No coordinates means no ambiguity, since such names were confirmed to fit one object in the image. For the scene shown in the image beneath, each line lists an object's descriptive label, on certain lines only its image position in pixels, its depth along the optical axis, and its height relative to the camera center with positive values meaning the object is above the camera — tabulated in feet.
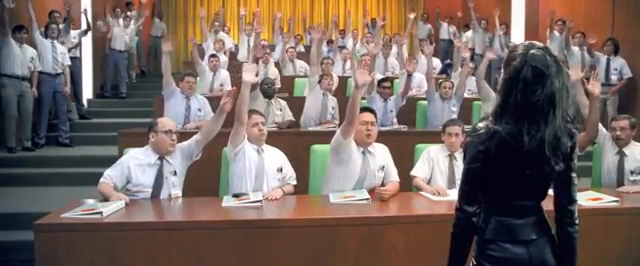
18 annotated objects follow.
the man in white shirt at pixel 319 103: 22.06 -0.22
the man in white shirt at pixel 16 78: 22.62 +0.51
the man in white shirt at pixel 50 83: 24.03 +0.39
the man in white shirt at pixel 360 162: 12.61 -1.25
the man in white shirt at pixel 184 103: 20.92 -0.25
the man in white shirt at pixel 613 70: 29.01 +1.27
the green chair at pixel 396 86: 28.16 +0.48
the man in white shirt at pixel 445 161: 13.51 -1.31
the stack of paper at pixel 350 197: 10.66 -1.63
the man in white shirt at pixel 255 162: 13.19 -1.33
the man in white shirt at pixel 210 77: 27.20 +0.75
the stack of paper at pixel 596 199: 10.27 -1.59
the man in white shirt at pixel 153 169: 12.25 -1.38
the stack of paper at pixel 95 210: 9.29 -1.65
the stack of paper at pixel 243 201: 10.39 -1.67
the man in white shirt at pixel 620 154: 13.80 -1.14
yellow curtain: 55.93 +7.30
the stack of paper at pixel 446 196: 10.97 -1.66
